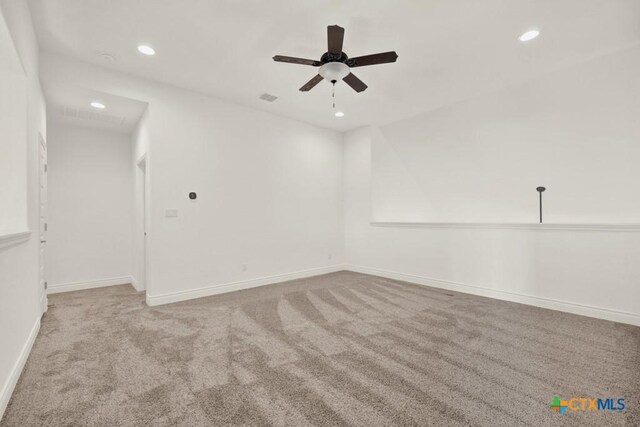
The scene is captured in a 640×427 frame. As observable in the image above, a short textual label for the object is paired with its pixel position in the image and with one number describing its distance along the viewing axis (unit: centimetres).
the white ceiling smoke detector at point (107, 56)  312
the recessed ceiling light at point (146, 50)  299
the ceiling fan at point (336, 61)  251
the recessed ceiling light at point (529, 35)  280
